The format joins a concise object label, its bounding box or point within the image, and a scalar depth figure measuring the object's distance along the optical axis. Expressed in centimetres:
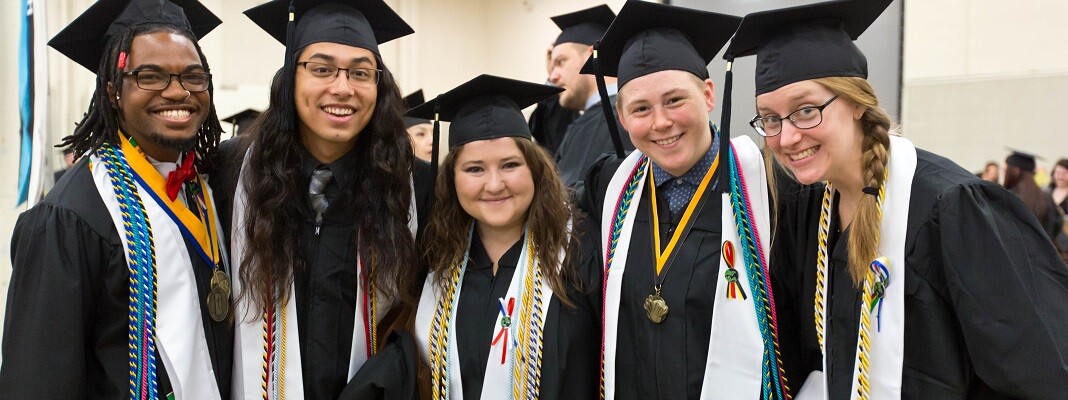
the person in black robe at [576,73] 448
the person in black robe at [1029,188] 608
